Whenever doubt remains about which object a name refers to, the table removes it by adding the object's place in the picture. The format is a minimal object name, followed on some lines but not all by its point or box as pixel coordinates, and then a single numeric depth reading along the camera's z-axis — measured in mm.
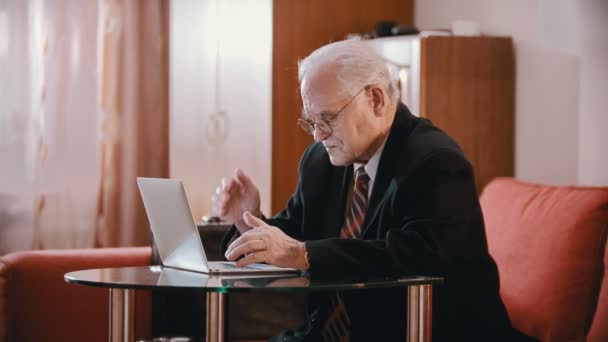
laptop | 4022
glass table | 3804
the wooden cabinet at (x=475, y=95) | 5905
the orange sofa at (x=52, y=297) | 5024
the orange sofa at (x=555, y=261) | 4612
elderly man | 4046
